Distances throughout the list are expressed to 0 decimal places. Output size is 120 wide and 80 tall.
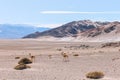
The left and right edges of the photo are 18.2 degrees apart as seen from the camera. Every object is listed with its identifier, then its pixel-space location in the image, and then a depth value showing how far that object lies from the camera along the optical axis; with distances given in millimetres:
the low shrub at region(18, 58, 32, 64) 37625
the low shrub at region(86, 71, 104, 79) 24875
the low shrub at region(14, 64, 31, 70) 31248
